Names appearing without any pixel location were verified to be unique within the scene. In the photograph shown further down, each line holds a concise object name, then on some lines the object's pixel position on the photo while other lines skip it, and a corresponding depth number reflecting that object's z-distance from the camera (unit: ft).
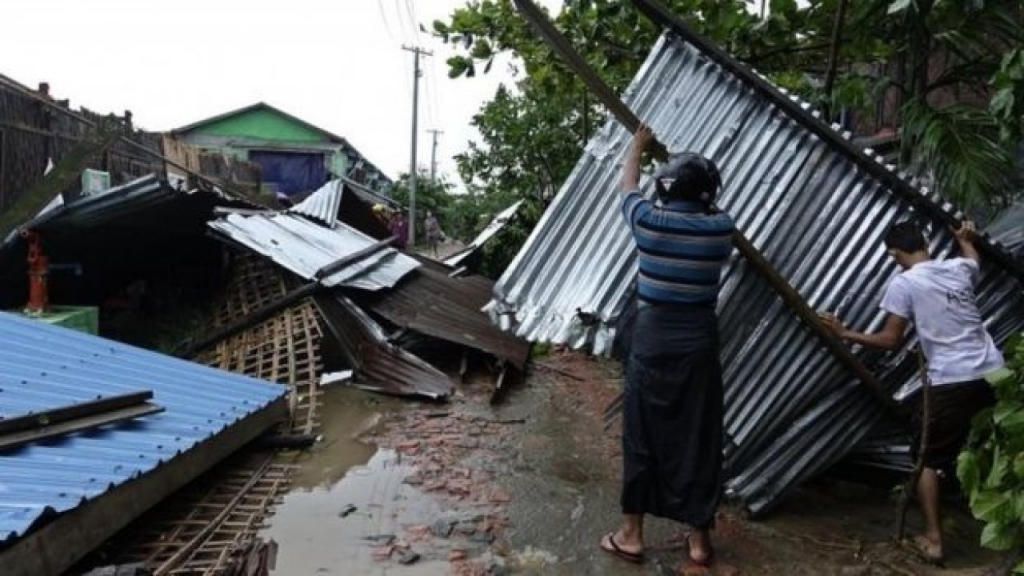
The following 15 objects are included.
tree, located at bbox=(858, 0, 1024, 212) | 12.66
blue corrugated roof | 9.95
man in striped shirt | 11.28
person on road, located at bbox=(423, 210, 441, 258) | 88.28
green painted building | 98.37
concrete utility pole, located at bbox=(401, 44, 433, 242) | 90.22
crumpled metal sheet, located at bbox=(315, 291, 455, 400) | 23.18
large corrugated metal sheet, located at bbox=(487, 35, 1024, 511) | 13.33
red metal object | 21.36
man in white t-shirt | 11.56
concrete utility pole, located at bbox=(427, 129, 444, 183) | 165.83
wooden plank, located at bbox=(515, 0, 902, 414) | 12.96
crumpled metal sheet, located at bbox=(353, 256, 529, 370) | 26.27
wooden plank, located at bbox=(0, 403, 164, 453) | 11.04
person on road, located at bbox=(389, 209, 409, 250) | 67.82
